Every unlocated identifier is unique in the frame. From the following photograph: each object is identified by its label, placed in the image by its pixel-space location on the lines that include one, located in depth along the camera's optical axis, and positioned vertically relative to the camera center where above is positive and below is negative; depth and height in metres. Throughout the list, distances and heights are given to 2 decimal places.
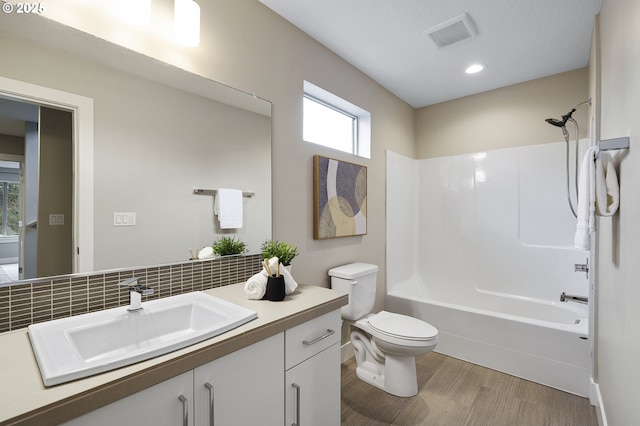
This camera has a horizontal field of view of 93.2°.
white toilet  1.99 -0.84
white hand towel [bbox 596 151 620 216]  1.27 +0.11
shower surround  2.27 -0.46
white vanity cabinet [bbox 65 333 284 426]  0.77 -0.54
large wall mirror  1.08 +0.26
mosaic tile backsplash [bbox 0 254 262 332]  1.04 -0.31
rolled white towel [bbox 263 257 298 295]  1.46 -0.31
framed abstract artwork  2.22 +0.12
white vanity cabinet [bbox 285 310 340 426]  1.22 -0.69
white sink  0.77 -0.39
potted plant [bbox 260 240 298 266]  1.67 -0.22
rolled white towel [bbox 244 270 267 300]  1.39 -0.34
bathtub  2.11 -0.95
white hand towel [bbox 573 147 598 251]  1.35 +0.05
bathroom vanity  0.69 -0.48
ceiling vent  1.99 +1.26
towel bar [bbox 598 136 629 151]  1.13 +0.27
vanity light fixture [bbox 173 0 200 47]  1.38 +0.88
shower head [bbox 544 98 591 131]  2.33 +0.70
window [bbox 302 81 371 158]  2.42 +0.81
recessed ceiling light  2.59 +1.26
